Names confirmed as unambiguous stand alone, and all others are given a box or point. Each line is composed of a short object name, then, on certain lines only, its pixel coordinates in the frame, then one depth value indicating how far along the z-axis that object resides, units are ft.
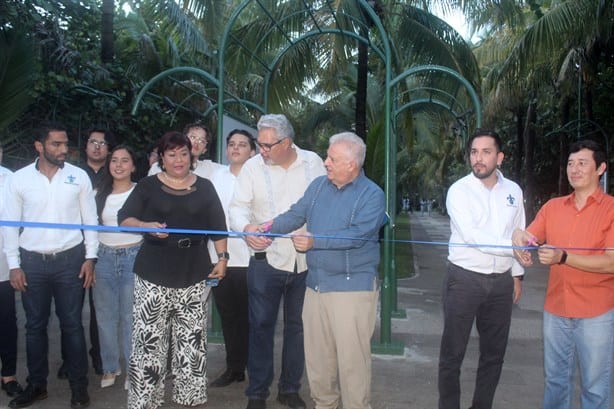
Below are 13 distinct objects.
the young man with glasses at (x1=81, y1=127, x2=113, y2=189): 18.07
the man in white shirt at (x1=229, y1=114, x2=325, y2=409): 15.67
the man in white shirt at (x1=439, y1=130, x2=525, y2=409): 14.20
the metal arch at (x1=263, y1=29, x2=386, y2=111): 24.71
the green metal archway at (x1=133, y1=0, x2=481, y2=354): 22.31
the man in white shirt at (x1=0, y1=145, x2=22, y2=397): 16.67
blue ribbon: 12.79
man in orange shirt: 12.81
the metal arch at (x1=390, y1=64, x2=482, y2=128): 23.32
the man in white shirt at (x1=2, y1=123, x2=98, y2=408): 15.72
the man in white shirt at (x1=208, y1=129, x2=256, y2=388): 18.15
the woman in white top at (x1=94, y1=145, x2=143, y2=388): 17.37
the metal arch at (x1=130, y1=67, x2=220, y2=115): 24.34
